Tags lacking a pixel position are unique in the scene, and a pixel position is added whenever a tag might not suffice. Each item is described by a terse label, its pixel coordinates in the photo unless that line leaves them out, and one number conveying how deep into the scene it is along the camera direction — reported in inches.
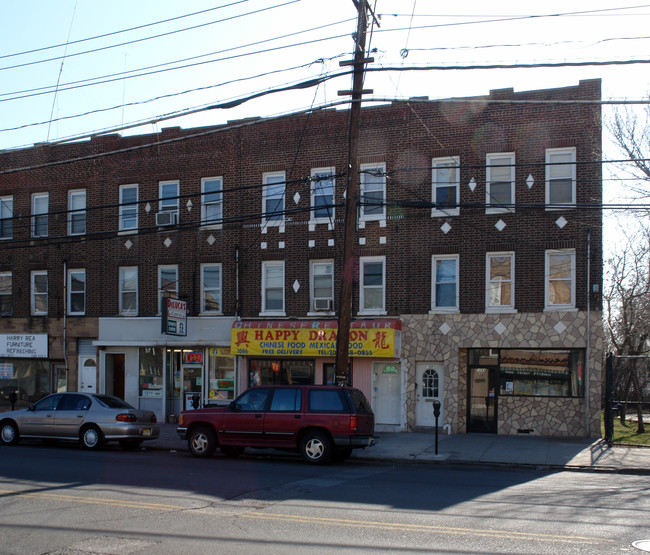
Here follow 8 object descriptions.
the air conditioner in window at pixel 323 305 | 891.4
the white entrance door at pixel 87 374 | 1025.5
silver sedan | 688.4
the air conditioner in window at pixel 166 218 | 971.3
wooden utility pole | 664.4
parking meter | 644.1
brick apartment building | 790.5
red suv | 592.1
